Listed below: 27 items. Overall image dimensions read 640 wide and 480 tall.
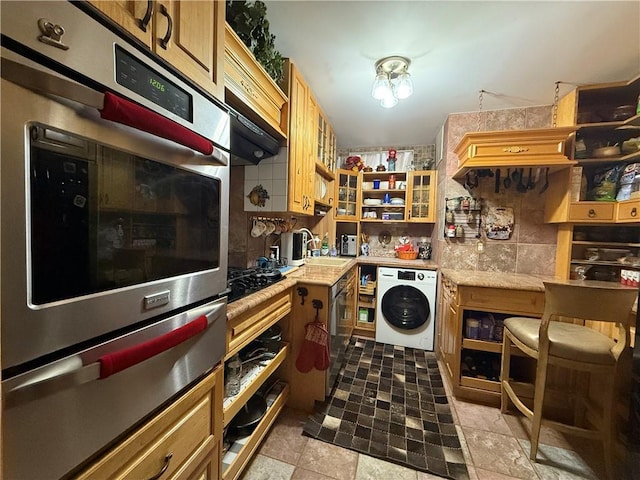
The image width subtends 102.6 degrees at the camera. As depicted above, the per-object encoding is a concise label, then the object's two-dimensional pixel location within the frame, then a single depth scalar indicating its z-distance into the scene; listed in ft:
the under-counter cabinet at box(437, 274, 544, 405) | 6.14
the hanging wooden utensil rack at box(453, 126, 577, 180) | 6.30
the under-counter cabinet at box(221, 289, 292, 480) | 3.66
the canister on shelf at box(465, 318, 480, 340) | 6.63
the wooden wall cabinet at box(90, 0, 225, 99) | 1.86
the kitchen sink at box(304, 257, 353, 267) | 8.57
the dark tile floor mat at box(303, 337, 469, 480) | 4.67
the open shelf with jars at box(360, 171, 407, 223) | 10.79
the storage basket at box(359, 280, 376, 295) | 9.95
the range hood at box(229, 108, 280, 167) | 4.11
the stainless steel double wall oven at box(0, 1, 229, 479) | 1.30
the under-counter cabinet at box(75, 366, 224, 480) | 1.95
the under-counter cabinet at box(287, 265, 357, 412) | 5.64
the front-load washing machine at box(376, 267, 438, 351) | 8.82
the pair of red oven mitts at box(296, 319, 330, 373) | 5.47
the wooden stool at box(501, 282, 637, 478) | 4.21
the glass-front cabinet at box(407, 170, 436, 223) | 10.23
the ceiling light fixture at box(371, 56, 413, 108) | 5.72
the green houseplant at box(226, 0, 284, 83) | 4.16
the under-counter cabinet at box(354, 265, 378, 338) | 9.93
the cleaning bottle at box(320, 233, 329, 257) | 10.34
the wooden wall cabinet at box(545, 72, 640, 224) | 6.23
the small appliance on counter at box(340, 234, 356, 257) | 10.94
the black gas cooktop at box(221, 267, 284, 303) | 4.14
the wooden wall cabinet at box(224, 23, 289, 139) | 3.86
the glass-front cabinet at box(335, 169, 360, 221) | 10.98
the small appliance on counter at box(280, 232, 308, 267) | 7.48
